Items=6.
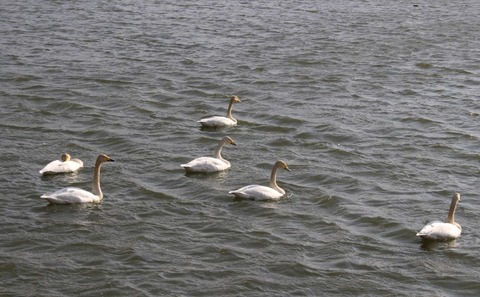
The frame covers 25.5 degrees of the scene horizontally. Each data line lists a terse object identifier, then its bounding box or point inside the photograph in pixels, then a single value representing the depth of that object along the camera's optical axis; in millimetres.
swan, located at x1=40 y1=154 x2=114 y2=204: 16500
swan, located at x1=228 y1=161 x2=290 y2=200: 17078
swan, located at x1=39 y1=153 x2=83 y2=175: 17969
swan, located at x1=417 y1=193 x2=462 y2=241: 15586
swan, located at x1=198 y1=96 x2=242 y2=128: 21156
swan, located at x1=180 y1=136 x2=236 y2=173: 18422
